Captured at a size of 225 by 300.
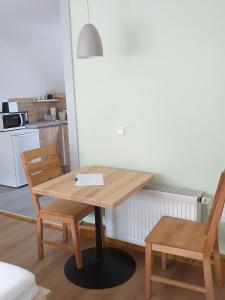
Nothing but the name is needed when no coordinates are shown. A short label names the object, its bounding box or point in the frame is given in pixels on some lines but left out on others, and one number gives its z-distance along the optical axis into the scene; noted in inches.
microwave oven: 169.9
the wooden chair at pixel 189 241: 67.5
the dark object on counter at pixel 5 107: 183.9
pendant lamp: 82.2
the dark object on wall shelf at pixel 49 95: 218.1
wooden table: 76.8
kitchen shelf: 212.1
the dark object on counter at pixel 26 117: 189.5
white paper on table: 85.4
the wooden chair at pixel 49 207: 90.0
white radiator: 88.6
